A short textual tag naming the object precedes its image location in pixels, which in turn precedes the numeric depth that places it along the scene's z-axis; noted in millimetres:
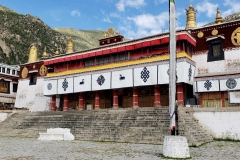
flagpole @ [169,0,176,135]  12134
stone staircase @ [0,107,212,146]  17719
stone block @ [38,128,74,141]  19609
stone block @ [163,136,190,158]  10875
